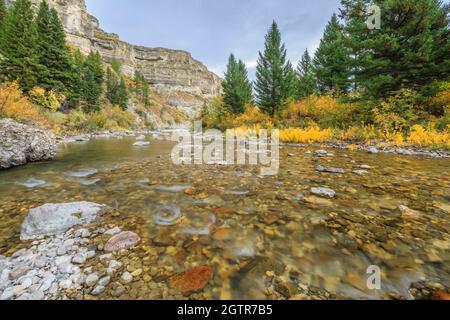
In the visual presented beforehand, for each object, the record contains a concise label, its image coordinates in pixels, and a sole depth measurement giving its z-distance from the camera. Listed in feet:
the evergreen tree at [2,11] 77.54
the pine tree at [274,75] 60.70
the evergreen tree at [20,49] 60.39
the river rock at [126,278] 4.61
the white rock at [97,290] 4.19
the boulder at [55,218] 6.61
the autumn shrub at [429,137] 22.21
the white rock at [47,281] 4.25
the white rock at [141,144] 37.98
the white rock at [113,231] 6.68
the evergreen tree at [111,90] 140.56
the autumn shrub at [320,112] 39.29
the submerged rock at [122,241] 5.94
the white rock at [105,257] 5.35
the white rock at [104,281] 4.45
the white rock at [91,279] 4.47
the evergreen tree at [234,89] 74.74
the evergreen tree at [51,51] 67.51
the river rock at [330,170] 14.82
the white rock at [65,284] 4.34
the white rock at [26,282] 4.30
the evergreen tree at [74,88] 76.48
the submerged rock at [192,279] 4.47
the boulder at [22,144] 16.10
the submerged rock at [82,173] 14.32
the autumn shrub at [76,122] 60.06
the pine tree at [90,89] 98.44
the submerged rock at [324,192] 10.10
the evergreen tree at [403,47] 27.40
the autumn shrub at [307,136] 33.97
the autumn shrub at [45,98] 58.65
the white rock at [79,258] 5.21
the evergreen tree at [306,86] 71.41
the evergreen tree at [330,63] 52.09
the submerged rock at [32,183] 11.97
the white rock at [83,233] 6.45
